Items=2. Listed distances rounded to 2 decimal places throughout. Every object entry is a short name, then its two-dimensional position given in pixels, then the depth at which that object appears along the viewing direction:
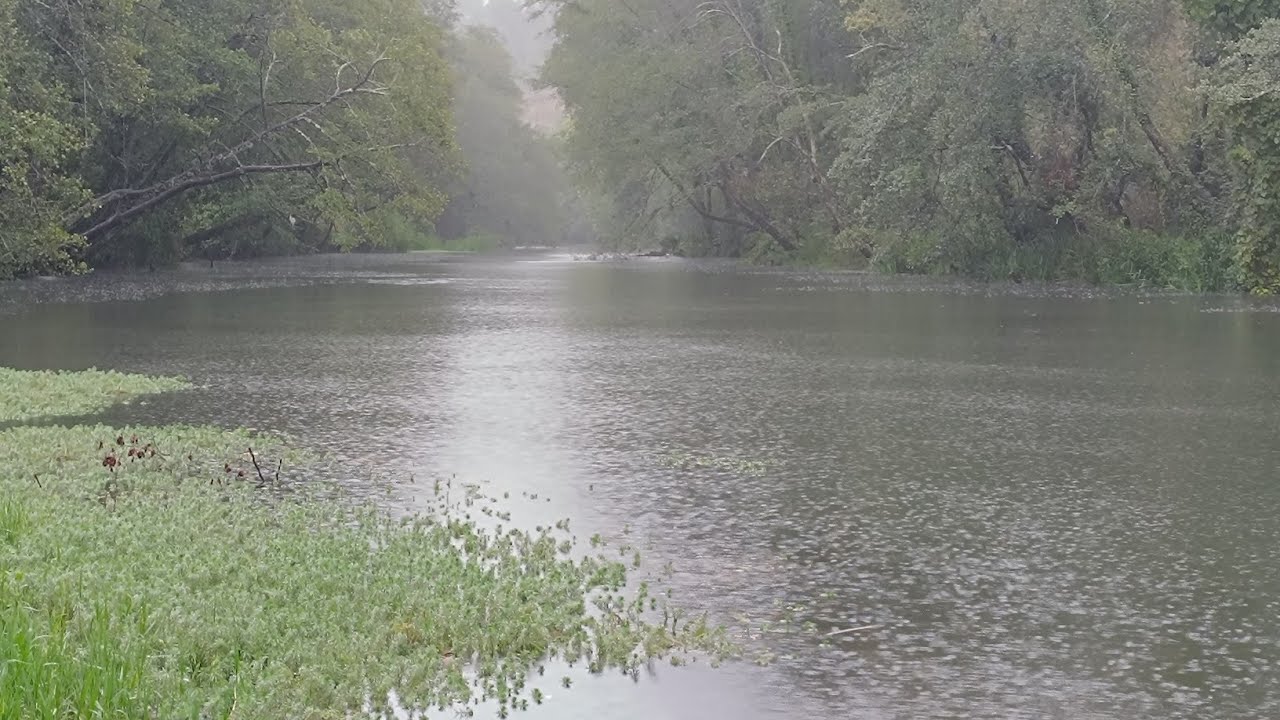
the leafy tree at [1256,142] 34.72
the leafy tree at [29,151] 31.16
